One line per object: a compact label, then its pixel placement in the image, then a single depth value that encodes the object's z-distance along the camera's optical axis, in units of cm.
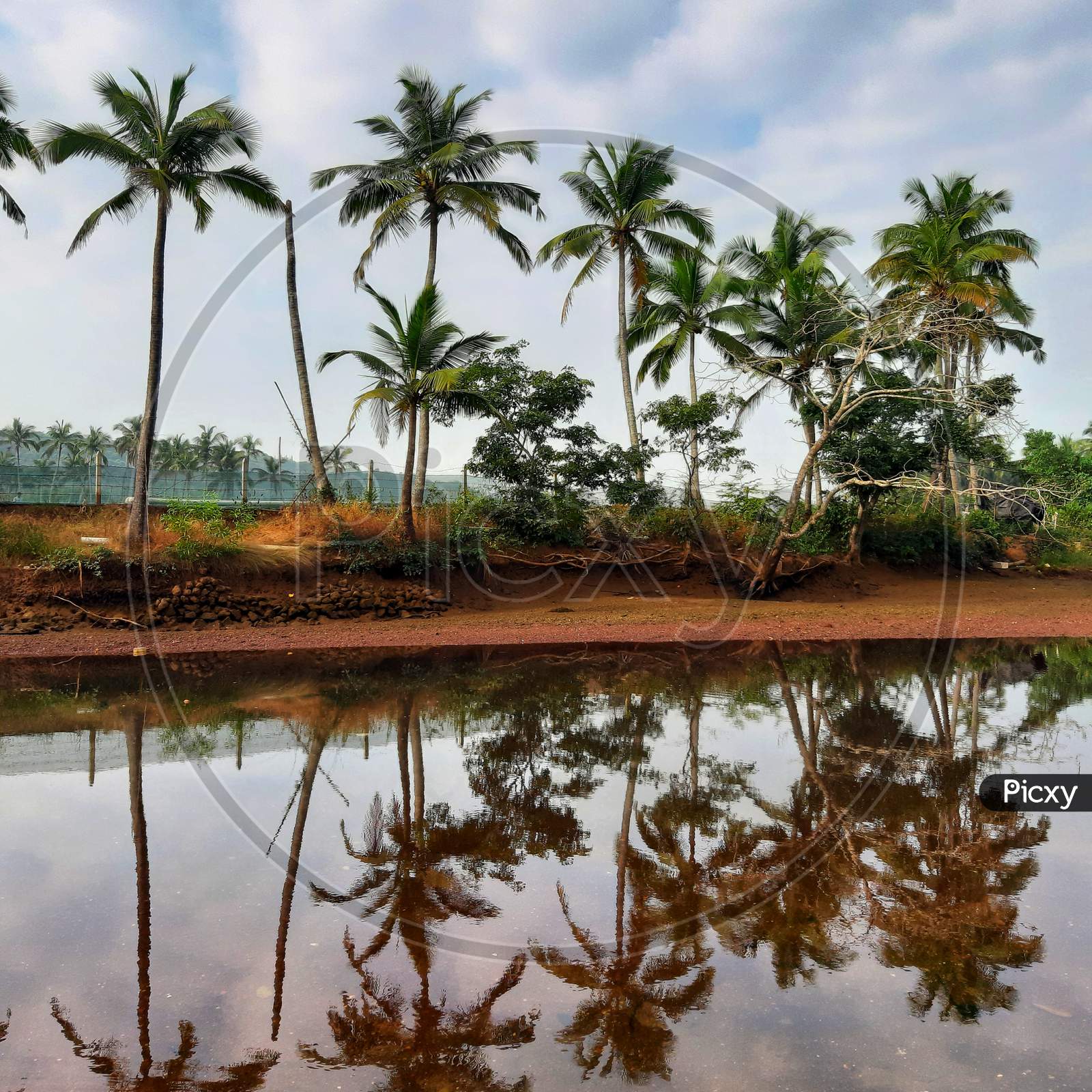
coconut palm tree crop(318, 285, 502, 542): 1817
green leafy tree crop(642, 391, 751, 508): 2178
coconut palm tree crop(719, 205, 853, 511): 2306
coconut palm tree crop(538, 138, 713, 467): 2584
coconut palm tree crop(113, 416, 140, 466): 6369
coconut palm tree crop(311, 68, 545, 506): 2338
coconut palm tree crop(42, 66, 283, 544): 1742
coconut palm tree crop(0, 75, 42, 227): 1998
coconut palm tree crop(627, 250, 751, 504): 2583
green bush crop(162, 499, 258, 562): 1661
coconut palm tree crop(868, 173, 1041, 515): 2569
